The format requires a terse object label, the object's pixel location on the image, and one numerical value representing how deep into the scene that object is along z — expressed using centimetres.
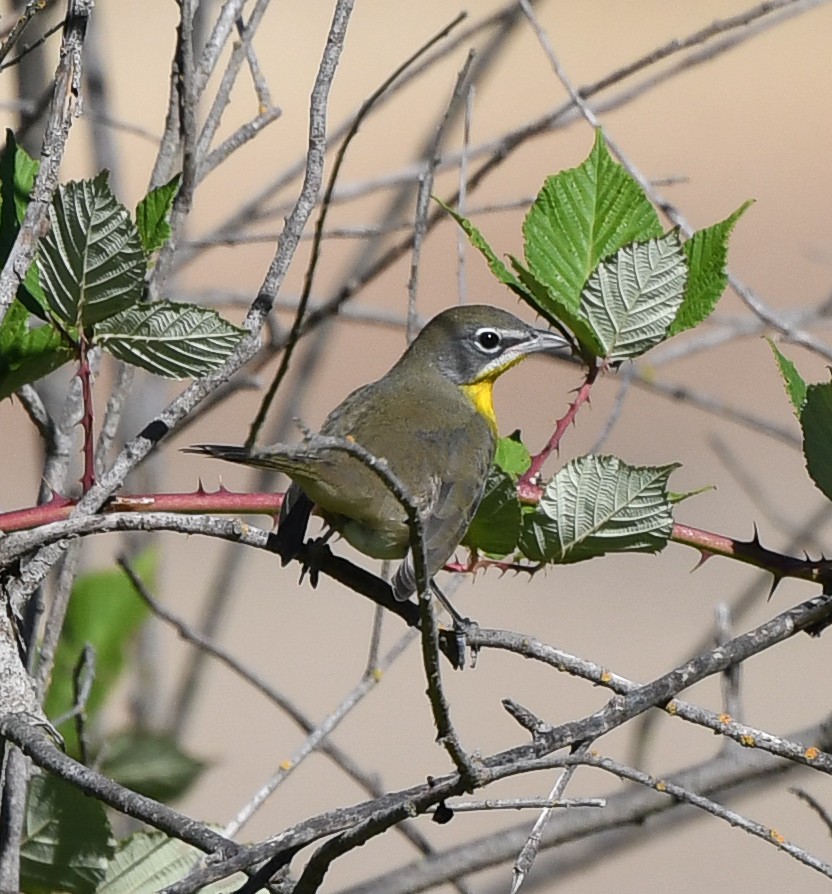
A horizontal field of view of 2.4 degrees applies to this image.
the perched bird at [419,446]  519
